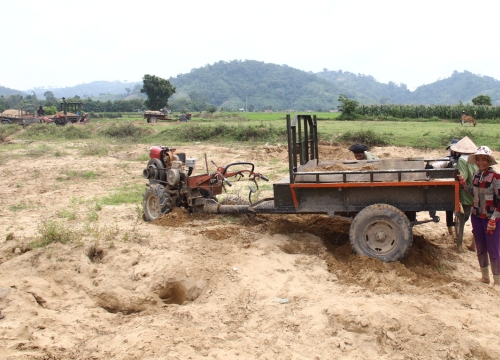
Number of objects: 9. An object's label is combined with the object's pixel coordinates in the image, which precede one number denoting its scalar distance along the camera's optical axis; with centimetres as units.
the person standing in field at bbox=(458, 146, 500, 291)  517
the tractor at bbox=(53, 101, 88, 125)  3350
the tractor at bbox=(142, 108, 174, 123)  3397
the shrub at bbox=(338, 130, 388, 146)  1942
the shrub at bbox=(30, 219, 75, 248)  649
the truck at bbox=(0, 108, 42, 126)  3438
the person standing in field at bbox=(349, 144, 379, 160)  842
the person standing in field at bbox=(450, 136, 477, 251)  579
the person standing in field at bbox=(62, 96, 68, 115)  3425
